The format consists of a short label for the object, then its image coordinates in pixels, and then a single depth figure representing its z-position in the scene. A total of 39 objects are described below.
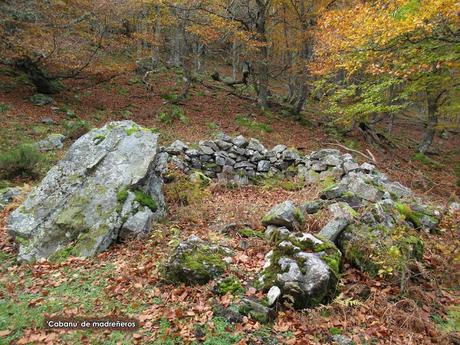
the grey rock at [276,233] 5.33
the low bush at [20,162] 9.45
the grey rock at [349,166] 10.04
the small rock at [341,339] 3.75
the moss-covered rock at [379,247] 4.82
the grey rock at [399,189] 8.70
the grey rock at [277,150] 12.02
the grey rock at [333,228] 5.36
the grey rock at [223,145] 11.75
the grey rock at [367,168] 10.14
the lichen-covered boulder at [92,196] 5.93
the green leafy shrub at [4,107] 13.64
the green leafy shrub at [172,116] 16.39
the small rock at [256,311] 4.01
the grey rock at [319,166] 10.79
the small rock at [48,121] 13.74
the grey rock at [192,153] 11.20
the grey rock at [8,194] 7.98
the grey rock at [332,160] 10.63
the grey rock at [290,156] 11.84
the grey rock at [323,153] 11.55
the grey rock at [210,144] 11.61
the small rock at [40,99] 15.29
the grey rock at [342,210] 5.71
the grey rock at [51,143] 11.74
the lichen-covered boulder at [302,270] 4.23
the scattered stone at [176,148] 11.11
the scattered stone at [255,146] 11.88
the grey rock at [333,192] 7.21
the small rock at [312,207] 6.77
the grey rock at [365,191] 7.11
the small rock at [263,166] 11.55
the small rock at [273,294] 4.17
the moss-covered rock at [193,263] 4.67
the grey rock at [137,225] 6.12
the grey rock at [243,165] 11.50
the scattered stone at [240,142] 11.85
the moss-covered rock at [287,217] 5.84
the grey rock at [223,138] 12.11
